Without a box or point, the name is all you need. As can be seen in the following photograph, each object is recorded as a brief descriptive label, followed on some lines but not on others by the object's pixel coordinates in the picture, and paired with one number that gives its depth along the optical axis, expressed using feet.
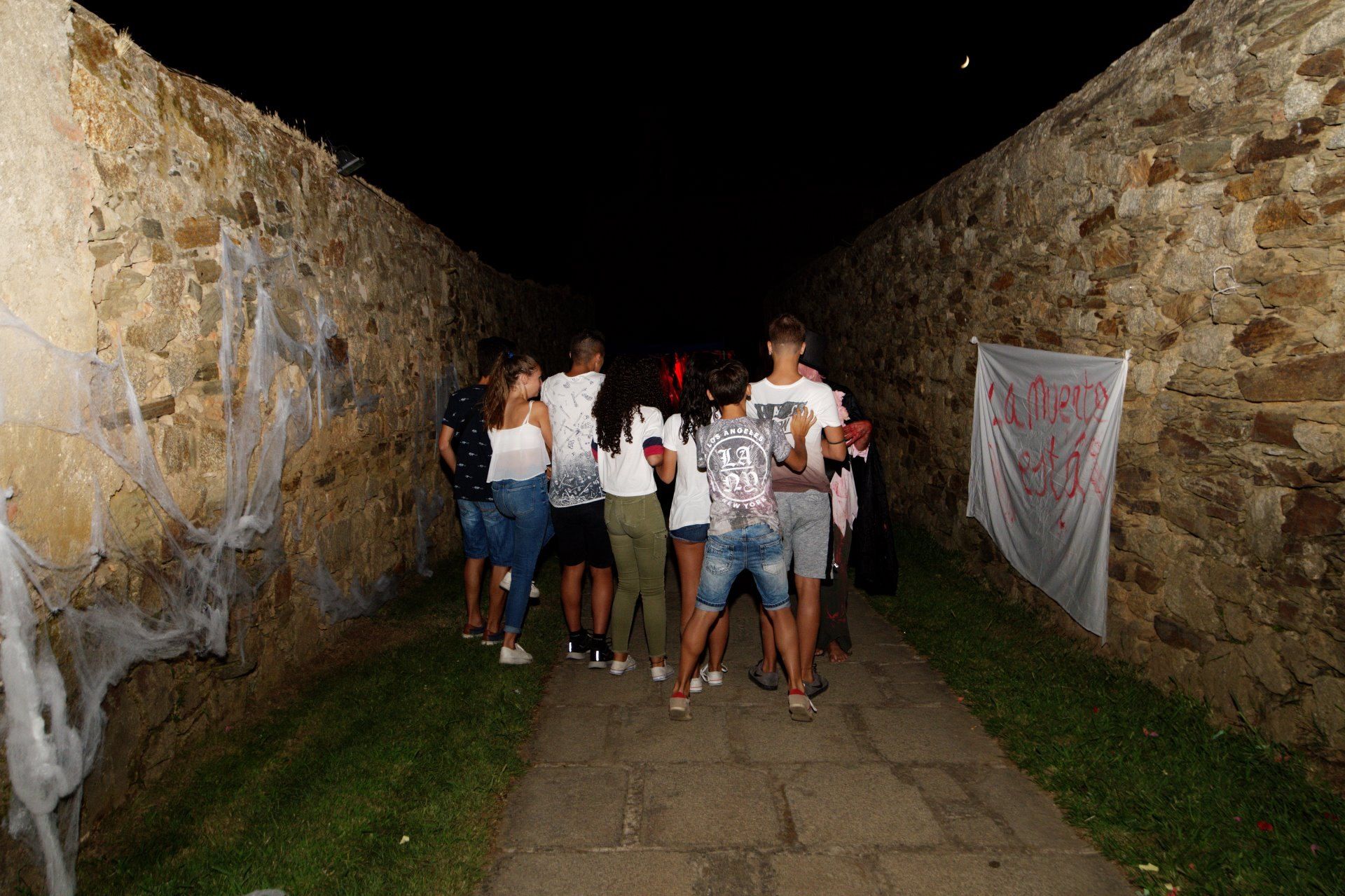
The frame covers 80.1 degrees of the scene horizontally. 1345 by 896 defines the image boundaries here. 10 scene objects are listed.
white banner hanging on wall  13.15
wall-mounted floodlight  15.66
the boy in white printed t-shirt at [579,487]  13.53
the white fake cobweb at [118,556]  7.83
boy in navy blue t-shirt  14.93
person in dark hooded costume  13.35
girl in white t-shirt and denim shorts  12.00
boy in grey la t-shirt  11.58
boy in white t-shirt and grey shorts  12.12
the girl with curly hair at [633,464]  12.62
